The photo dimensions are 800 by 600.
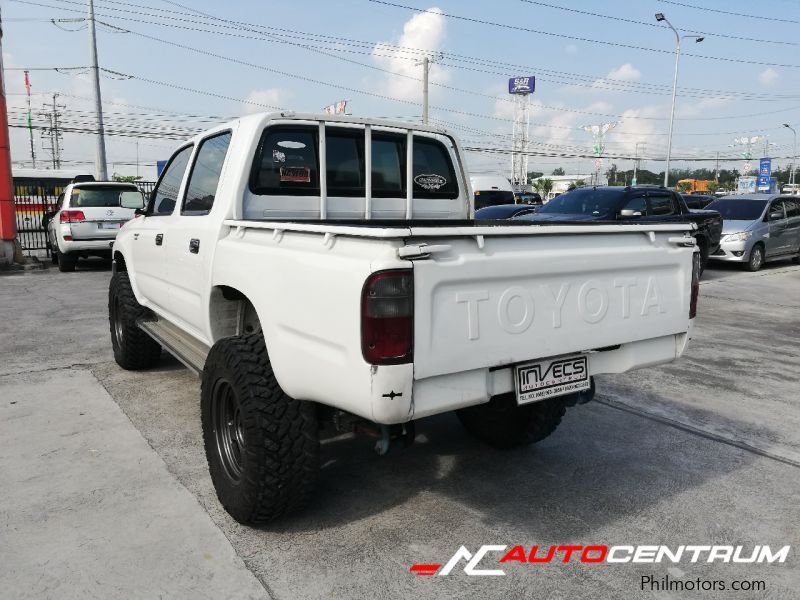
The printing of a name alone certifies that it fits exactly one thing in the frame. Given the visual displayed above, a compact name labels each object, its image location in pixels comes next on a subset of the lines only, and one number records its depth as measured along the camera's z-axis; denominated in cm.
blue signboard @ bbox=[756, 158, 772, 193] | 5319
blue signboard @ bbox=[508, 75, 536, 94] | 7706
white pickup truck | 231
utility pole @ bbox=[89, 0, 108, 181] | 2364
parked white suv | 1272
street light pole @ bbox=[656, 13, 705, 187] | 3253
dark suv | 1064
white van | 2450
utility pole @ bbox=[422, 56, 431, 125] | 3772
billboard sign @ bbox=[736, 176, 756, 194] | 7425
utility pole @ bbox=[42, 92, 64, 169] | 6303
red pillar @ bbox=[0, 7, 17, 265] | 1386
